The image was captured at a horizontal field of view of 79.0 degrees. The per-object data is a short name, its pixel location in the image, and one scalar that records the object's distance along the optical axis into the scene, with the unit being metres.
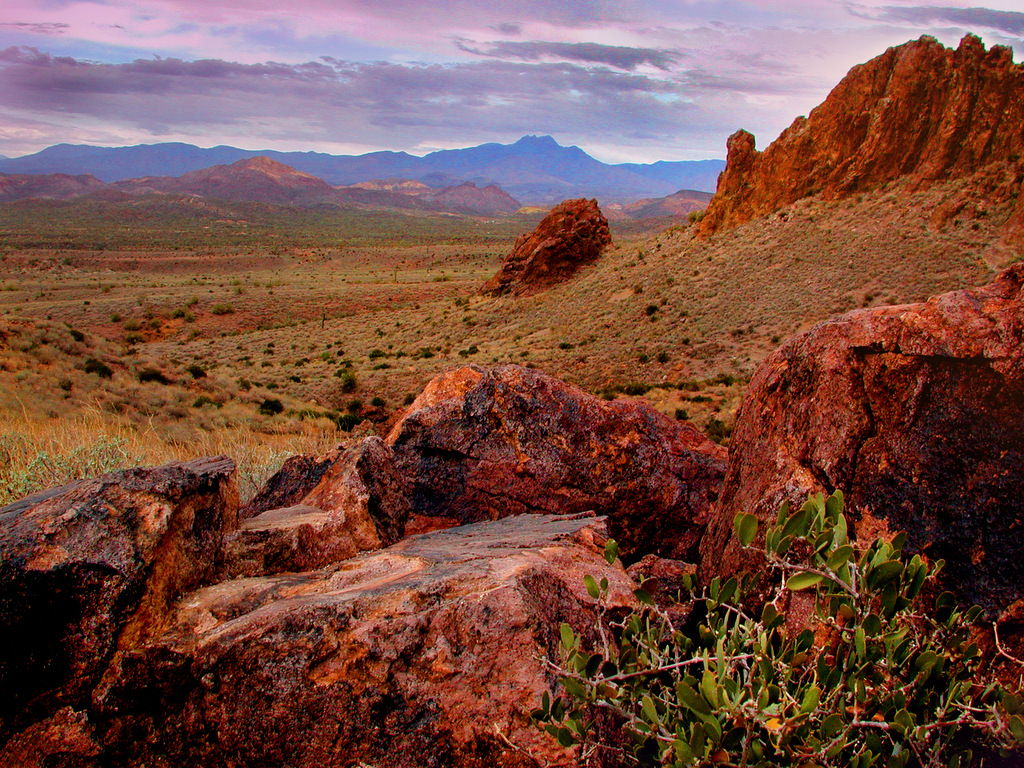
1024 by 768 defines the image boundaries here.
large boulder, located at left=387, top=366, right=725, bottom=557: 5.58
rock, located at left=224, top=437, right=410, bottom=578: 3.74
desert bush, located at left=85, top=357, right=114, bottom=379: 17.09
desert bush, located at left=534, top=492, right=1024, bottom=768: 1.78
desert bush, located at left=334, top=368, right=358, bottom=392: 28.50
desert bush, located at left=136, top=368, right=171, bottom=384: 18.45
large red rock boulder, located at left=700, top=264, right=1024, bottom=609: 3.36
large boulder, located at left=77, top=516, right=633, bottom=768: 2.48
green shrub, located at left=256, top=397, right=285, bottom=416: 19.19
